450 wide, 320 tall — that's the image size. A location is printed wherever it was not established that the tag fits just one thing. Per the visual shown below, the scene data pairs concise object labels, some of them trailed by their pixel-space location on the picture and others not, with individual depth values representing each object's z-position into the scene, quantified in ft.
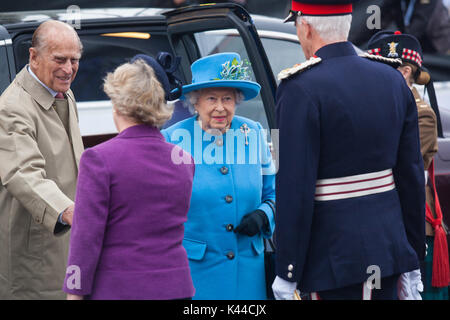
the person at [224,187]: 21.89
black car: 27.99
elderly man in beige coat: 20.89
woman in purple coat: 16.87
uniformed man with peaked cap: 17.99
